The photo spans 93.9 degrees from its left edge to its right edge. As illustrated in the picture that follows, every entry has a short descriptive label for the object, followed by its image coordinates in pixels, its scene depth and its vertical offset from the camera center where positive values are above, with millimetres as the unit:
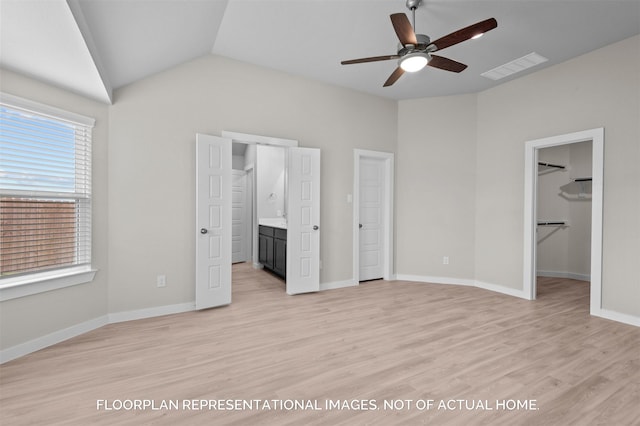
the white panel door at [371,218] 5062 -174
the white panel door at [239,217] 6809 -244
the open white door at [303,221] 4223 -197
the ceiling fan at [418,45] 2160 +1325
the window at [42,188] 2412 +150
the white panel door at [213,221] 3521 -180
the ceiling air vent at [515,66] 3711 +1885
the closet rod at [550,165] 5224 +800
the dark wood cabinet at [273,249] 4887 -759
